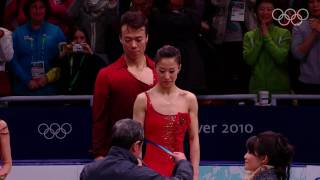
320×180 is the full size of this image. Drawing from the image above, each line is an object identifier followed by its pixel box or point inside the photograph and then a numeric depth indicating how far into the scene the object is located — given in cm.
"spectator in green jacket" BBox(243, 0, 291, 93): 1912
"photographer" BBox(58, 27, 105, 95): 1941
